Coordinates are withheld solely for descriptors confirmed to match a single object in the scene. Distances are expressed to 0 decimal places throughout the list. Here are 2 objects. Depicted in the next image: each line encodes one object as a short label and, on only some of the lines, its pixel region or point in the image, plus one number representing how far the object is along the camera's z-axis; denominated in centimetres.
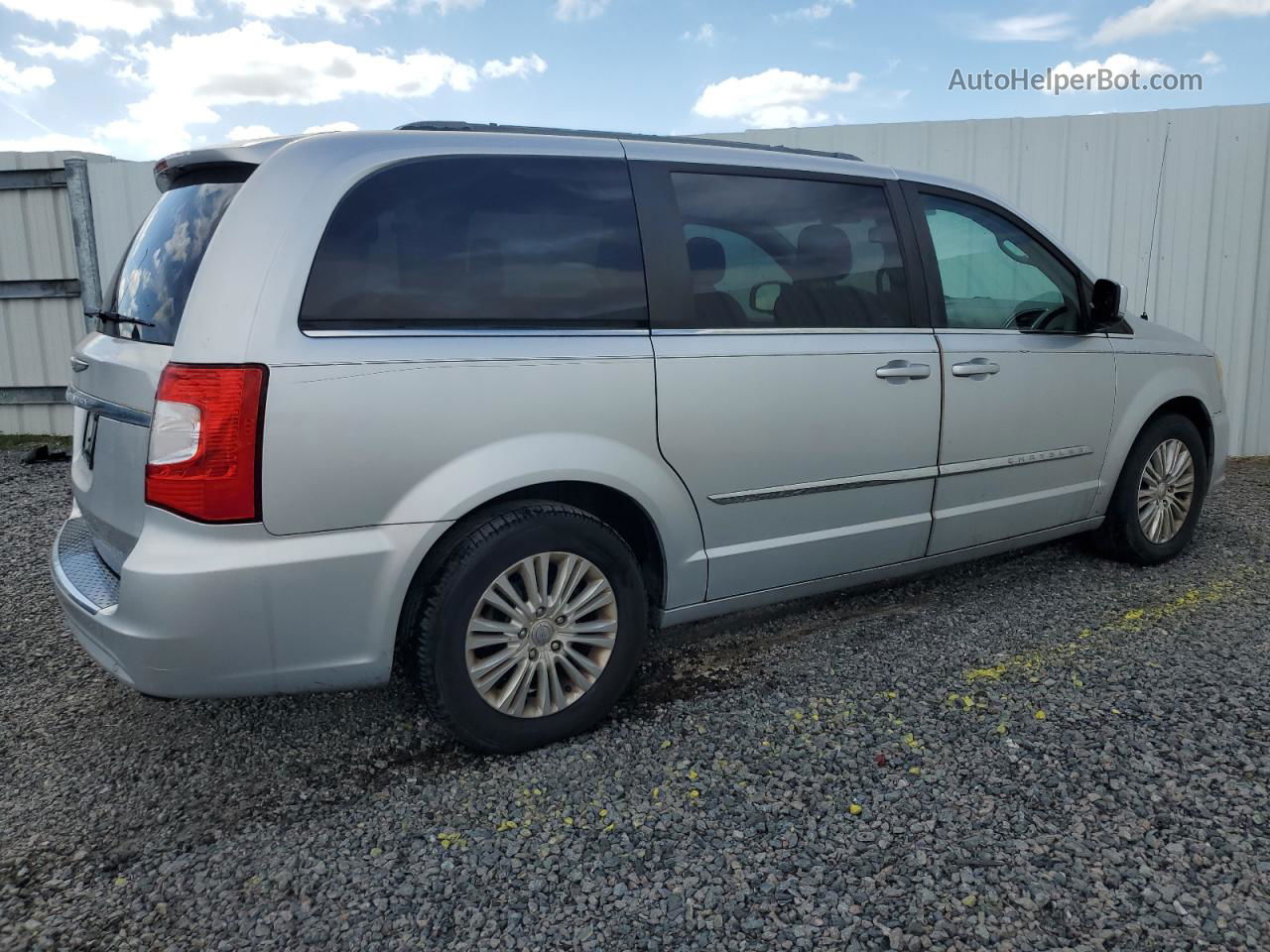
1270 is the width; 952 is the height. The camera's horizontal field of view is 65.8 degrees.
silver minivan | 247
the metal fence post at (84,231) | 837
